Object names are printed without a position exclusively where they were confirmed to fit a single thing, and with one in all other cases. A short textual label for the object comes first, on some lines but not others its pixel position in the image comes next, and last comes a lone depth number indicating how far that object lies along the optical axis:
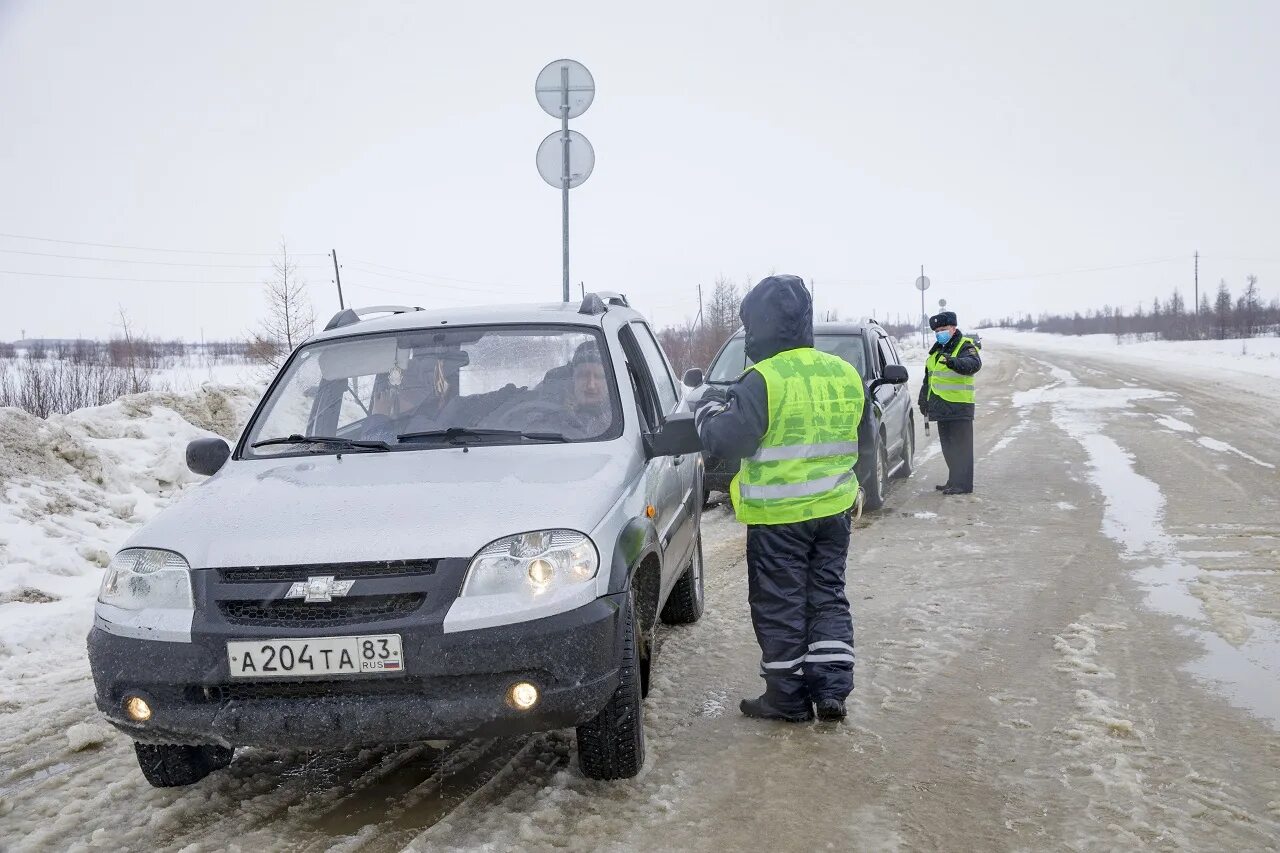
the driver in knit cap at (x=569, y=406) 4.04
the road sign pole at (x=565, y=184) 8.50
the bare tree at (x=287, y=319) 25.81
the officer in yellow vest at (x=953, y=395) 9.38
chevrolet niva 2.98
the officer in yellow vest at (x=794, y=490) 3.97
